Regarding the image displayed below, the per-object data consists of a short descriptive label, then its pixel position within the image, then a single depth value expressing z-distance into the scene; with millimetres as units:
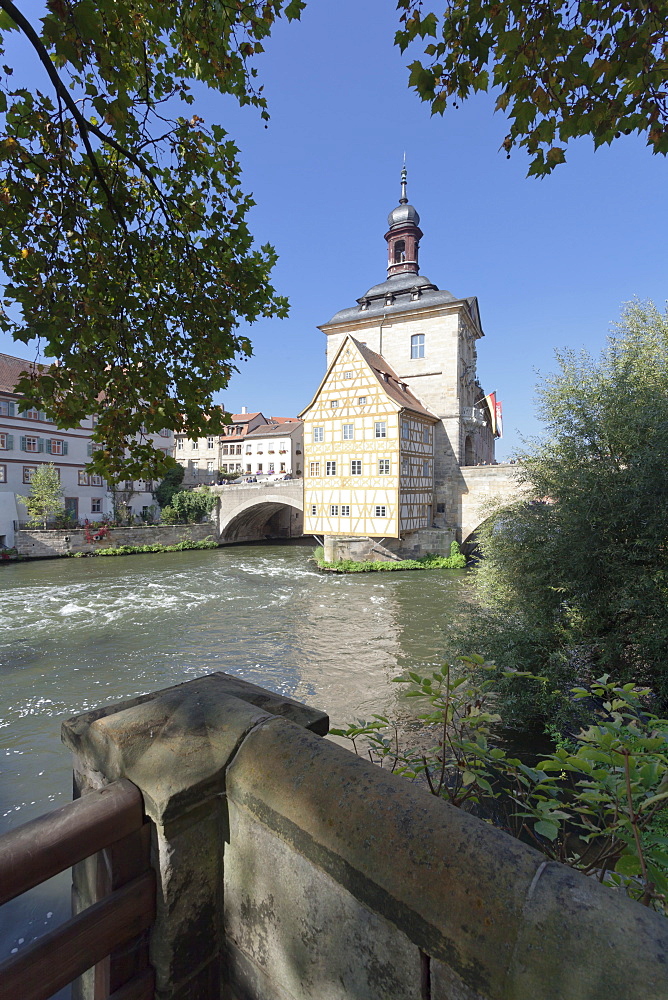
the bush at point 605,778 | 1422
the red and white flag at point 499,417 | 38500
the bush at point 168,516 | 33875
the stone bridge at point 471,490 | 27172
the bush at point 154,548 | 28544
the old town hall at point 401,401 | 24422
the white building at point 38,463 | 28641
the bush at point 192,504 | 34906
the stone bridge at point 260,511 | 31422
